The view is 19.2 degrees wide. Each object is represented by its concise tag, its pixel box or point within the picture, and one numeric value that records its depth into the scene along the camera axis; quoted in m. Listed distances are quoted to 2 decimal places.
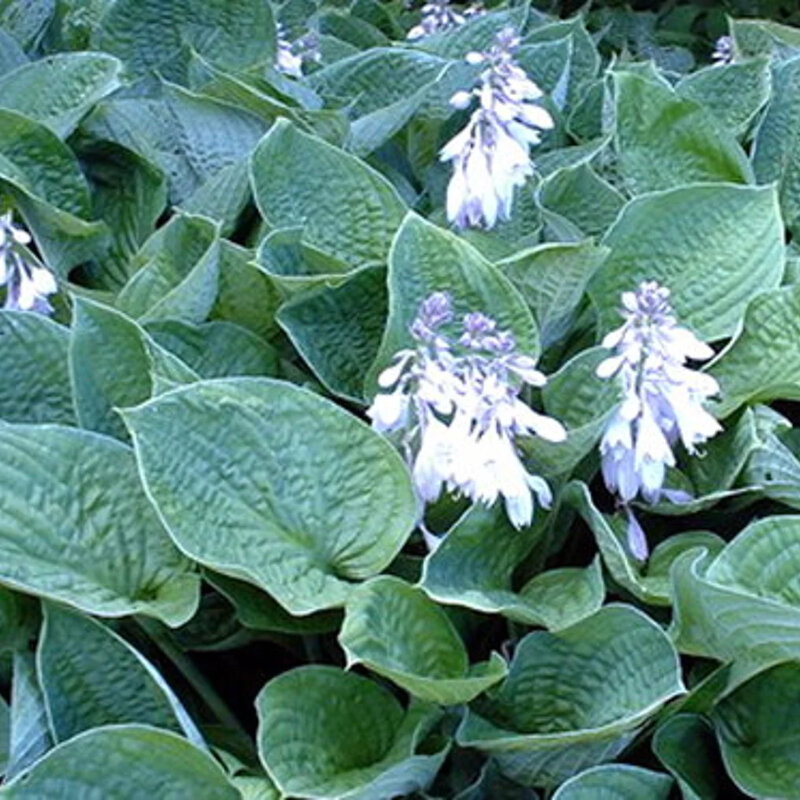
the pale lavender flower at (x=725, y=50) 2.58
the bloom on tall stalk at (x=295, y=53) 2.30
